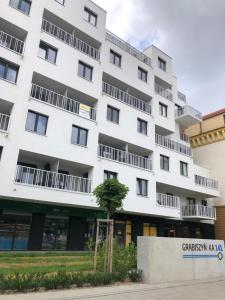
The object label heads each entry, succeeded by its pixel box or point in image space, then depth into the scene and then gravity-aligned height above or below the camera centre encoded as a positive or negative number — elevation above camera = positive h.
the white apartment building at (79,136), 19.70 +8.50
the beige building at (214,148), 33.69 +11.94
